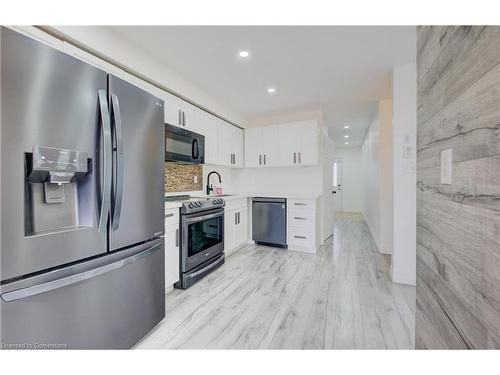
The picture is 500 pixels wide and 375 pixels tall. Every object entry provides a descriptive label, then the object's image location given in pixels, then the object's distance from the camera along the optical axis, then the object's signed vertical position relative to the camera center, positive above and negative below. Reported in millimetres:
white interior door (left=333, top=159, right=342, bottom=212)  8297 -14
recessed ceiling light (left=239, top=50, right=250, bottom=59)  2193 +1356
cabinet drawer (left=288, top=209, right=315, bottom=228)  3568 -575
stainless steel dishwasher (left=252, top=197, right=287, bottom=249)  3746 -667
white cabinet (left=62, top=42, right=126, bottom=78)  1585 +1029
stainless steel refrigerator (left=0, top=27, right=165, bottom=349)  880 -93
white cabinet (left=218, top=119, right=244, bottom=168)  3672 +730
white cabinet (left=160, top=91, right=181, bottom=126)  2482 +911
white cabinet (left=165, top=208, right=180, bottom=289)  2162 -667
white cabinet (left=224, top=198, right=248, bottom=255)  3287 -676
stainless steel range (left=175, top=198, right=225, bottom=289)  2330 -661
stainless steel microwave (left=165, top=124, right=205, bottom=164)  2402 +479
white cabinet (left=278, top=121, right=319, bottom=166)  3797 +740
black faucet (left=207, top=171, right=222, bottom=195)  3684 -47
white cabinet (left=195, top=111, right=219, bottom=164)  3182 +774
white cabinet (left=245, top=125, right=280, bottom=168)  4125 +742
